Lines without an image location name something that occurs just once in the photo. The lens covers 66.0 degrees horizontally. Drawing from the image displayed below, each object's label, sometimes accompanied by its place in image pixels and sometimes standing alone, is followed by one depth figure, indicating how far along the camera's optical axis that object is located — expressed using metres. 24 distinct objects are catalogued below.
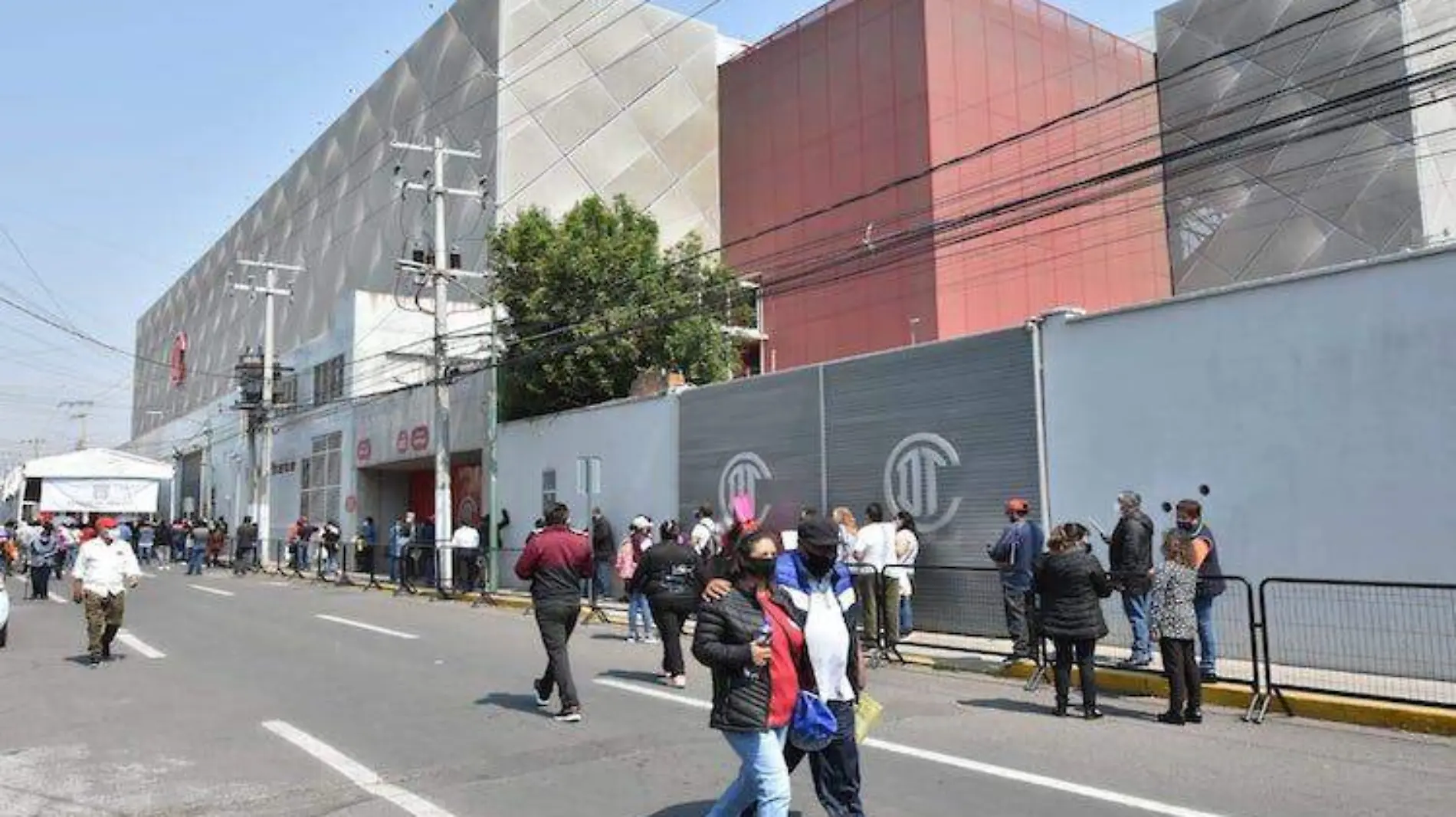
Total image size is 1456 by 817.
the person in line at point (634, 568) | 14.92
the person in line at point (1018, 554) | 12.48
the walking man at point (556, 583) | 9.08
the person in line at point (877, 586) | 13.23
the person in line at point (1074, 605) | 9.21
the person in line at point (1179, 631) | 8.99
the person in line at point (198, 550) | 32.97
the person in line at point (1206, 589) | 10.05
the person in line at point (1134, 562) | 10.99
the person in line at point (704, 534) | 15.51
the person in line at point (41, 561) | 22.45
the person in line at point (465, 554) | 23.72
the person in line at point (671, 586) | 11.18
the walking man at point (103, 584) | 12.22
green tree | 25.69
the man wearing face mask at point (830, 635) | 4.92
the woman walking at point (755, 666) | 4.70
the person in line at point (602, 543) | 20.16
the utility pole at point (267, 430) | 37.91
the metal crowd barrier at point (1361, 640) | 9.62
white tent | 37.34
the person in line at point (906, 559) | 13.86
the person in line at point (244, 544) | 34.09
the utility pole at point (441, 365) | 25.30
